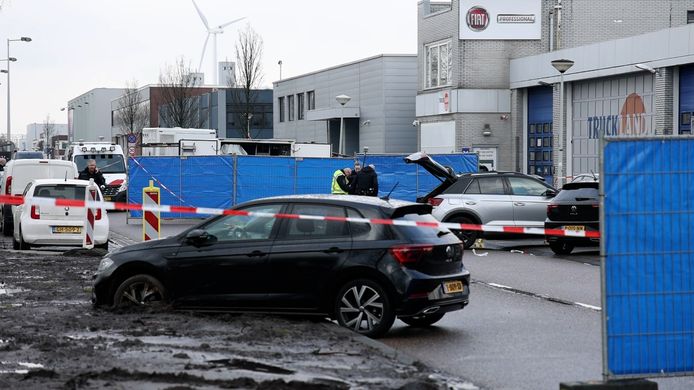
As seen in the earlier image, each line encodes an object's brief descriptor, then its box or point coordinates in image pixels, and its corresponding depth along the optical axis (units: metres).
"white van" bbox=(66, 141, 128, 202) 44.50
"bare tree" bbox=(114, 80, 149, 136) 99.06
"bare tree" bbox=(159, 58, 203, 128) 83.75
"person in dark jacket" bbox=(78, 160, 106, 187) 30.88
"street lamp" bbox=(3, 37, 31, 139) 80.12
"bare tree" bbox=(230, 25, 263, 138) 66.50
